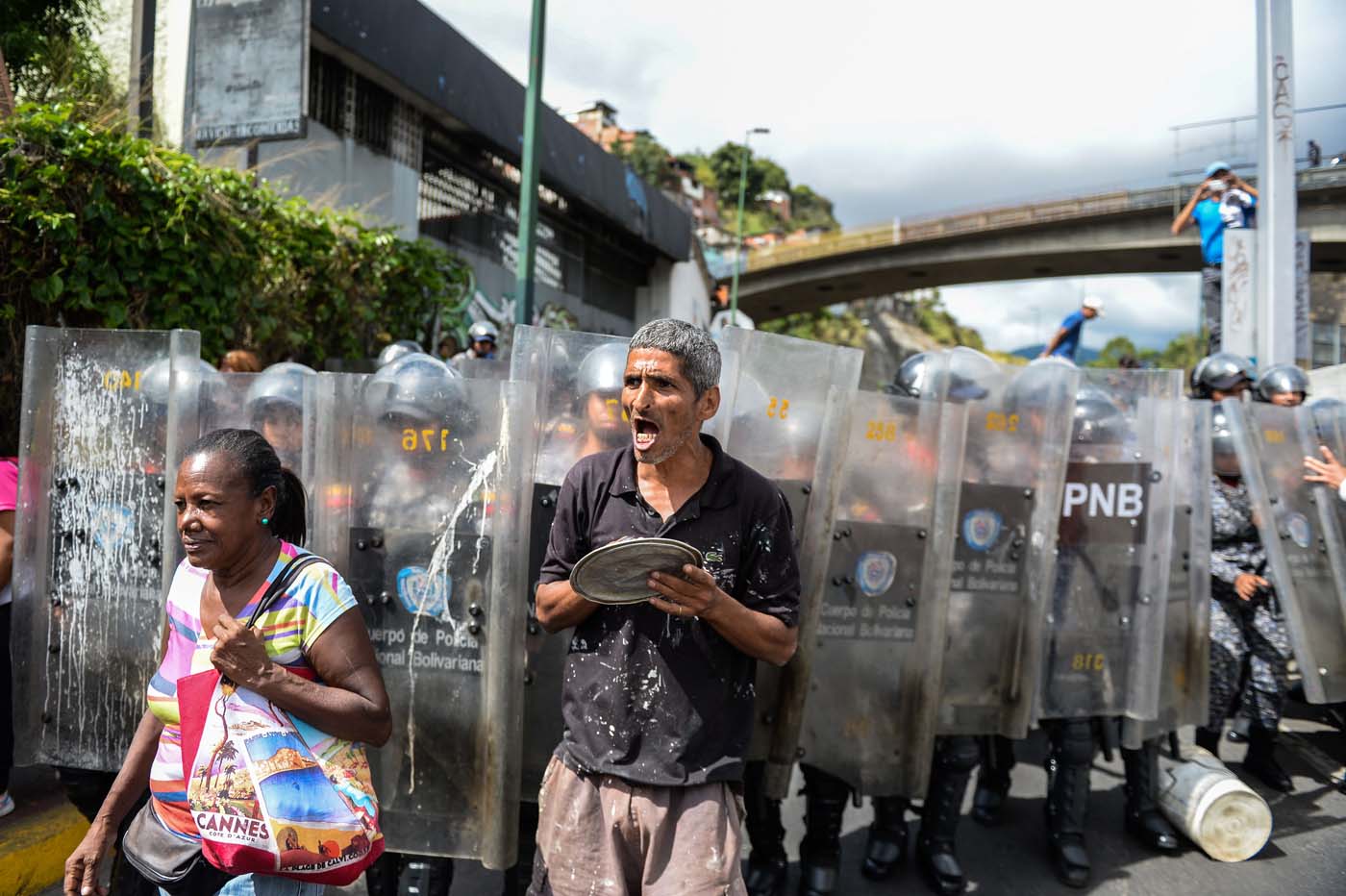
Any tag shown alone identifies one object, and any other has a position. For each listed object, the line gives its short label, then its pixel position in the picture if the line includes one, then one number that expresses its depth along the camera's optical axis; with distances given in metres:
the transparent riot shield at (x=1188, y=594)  3.90
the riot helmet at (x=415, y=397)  2.90
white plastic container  3.90
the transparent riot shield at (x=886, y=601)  3.40
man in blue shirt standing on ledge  9.47
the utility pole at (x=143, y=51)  9.84
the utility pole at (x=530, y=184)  8.90
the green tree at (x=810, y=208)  94.88
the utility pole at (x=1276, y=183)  7.74
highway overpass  27.17
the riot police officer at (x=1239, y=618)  4.43
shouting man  2.13
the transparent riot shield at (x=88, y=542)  3.20
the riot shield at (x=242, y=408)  3.18
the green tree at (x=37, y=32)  8.38
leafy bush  4.95
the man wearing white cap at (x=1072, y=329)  9.68
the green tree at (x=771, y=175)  88.69
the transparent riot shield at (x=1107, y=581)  3.77
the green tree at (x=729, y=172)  82.62
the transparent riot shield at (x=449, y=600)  2.84
